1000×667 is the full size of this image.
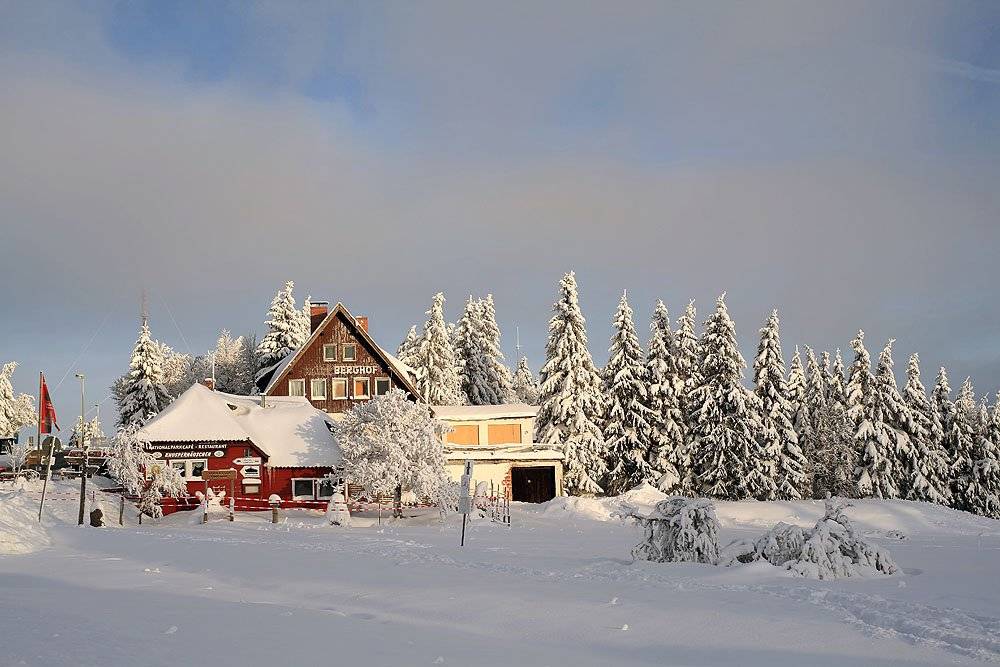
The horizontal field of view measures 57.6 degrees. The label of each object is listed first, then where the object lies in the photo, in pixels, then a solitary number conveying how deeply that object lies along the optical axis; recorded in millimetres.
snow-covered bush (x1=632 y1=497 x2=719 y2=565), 21188
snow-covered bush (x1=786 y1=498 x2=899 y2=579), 18734
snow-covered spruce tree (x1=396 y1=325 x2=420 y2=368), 75625
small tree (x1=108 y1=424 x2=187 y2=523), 40188
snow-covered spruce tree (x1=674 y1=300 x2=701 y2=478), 55938
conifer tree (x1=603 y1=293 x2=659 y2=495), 55188
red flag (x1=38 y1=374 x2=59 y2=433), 33219
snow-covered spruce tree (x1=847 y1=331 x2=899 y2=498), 54969
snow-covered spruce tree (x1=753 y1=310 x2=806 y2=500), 53000
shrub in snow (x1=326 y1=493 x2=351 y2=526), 36469
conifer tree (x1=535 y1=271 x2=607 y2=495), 54250
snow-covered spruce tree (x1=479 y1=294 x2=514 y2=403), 72750
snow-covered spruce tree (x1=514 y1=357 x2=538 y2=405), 96244
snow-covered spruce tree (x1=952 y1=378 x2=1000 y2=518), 58094
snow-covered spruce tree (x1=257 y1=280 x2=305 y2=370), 71312
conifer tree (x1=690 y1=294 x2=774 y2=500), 52250
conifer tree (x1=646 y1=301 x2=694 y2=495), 54594
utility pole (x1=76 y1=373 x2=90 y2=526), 34031
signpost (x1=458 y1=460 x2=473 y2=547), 25656
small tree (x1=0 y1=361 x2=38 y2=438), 85125
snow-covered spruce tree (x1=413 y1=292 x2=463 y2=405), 67188
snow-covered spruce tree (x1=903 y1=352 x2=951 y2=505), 55125
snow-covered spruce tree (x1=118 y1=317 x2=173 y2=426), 68250
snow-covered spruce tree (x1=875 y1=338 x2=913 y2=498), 55688
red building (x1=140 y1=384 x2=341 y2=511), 43812
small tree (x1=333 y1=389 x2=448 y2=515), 41250
